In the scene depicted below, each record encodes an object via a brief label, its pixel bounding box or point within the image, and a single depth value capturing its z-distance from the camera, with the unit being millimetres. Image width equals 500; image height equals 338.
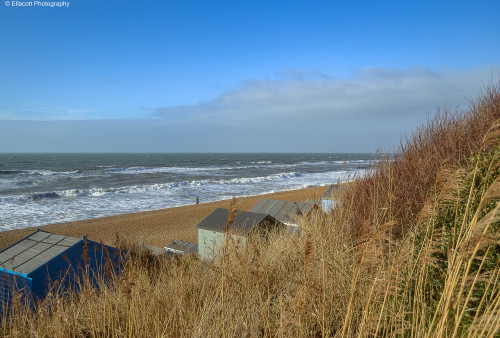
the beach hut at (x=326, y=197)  10844
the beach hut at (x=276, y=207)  11544
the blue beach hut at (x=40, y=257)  6684
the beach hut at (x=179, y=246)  11078
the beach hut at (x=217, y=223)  8500
